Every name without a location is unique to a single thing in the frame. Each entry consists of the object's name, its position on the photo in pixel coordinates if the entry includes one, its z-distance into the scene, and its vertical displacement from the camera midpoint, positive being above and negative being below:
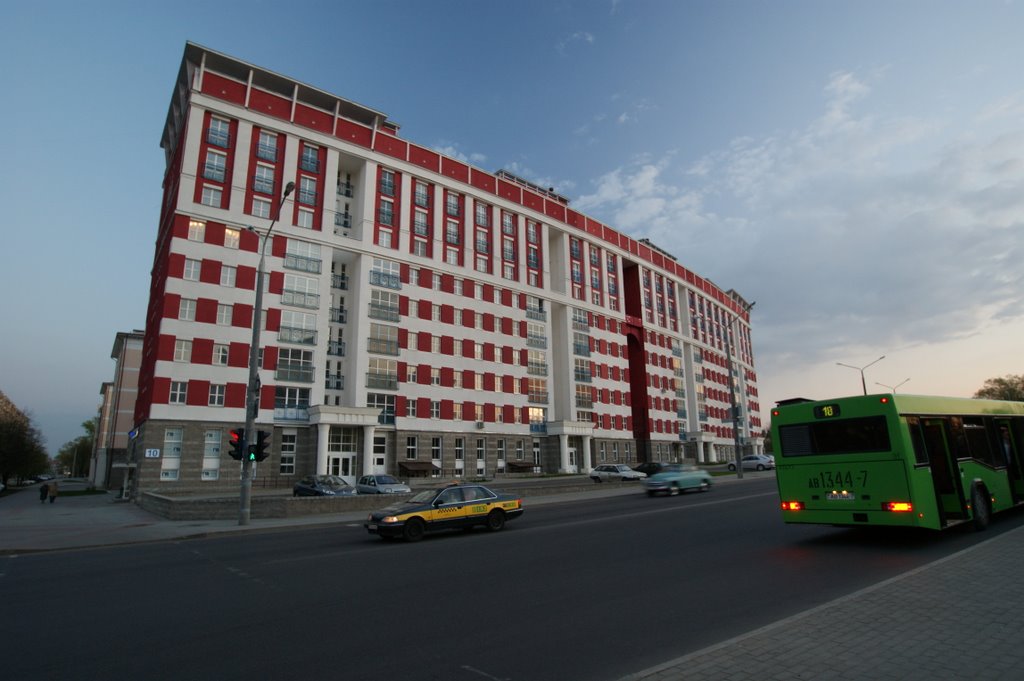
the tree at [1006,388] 93.12 +10.06
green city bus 10.37 -0.27
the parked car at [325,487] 28.14 -1.32
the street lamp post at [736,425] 39.49 +1.93
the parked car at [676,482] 28.03 -1.44
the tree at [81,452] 123.61 +4.02
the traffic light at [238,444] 19.69 +0.68
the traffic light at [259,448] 19.77 +0.52
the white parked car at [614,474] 43.69 -1.47
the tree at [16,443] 58.19 +2.76
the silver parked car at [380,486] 29.00 -1.36
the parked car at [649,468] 43.59 -1.09
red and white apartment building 38.50 +13.03
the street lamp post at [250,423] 20.05 +1.42
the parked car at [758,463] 55.81 -1.11
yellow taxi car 14.88 -1.50
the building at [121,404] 72.89 +8.49
